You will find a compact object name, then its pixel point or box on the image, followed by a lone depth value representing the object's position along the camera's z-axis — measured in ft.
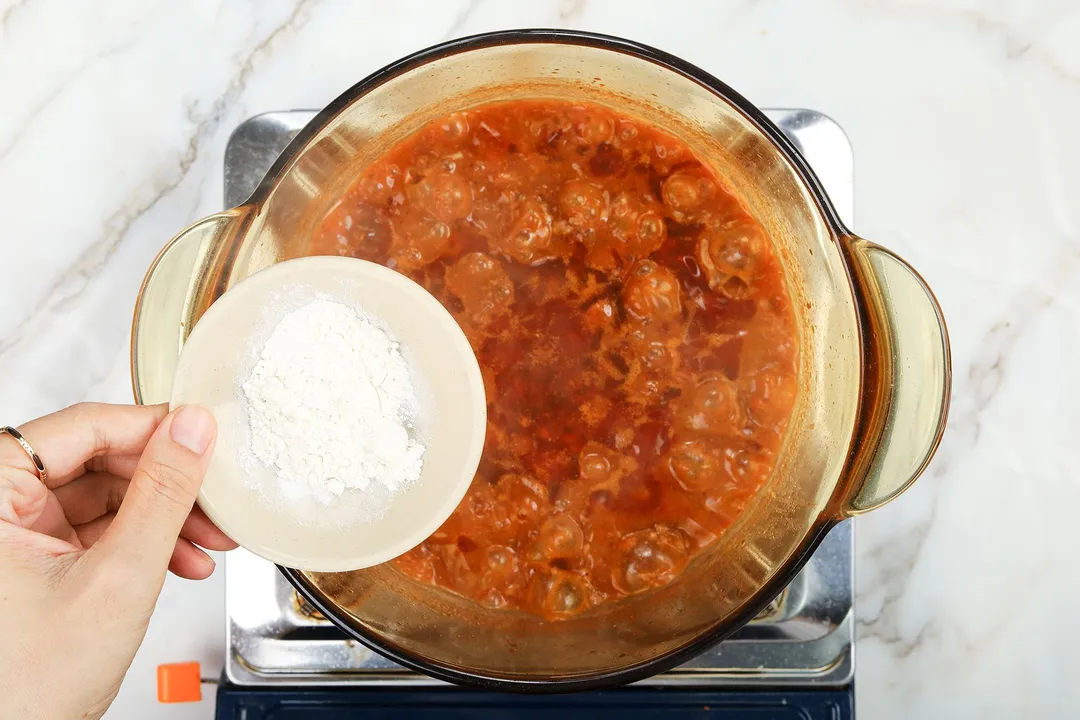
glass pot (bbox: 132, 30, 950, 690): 1.75
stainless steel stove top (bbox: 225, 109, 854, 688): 2.01
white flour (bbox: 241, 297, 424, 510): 1.64
